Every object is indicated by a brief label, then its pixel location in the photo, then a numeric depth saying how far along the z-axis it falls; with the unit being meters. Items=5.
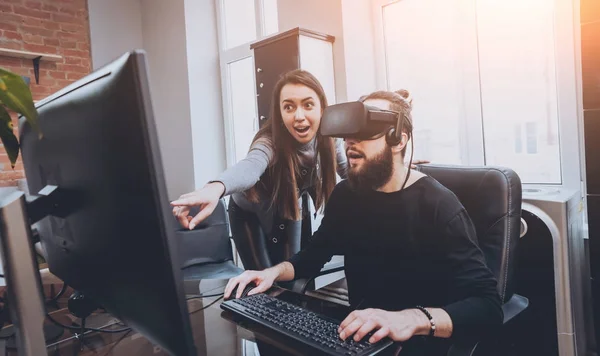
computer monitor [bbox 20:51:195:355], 0.54
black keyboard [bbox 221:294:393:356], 0.91
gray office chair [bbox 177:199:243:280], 2.60
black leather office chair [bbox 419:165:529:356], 1.31
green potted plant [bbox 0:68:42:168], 0.69
